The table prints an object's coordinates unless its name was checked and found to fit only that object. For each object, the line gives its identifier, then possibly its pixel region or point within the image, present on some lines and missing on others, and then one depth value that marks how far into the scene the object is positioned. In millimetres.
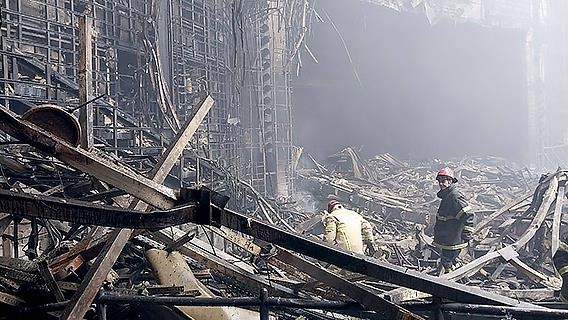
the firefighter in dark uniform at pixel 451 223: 7477
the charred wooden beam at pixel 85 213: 1977
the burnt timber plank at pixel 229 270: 4391
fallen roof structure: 2084
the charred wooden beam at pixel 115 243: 2775
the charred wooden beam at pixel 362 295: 2516
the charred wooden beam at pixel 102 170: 2156
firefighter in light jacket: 7148
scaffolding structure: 8898
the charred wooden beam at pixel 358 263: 2252
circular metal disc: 2371
